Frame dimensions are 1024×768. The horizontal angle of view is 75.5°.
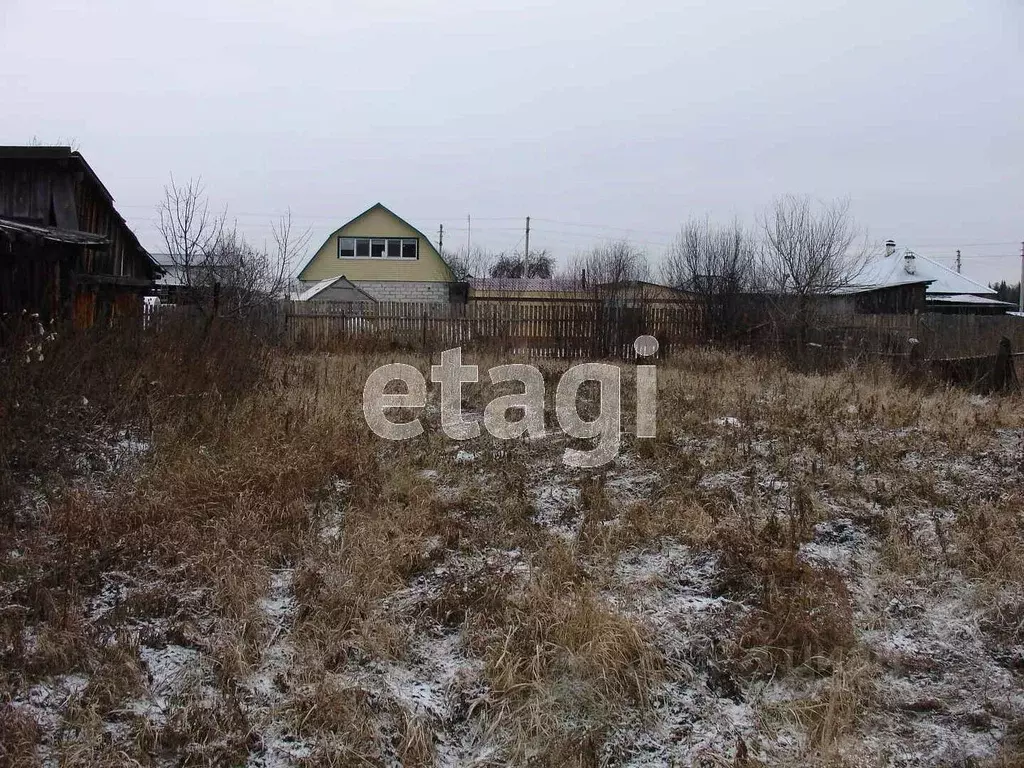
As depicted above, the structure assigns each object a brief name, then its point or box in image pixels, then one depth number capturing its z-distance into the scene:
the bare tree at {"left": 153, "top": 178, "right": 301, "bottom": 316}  12.13
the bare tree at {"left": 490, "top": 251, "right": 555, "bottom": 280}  44.50
